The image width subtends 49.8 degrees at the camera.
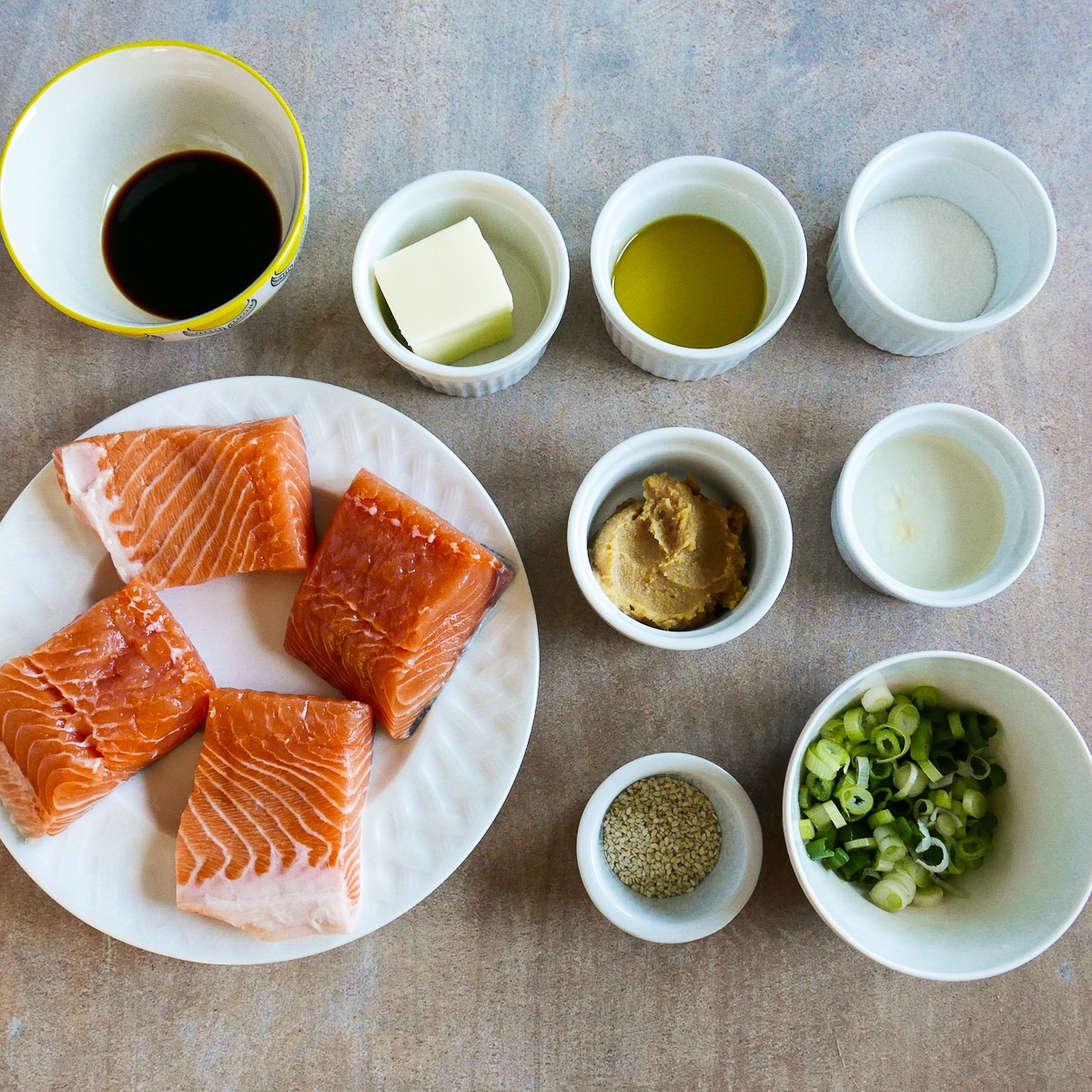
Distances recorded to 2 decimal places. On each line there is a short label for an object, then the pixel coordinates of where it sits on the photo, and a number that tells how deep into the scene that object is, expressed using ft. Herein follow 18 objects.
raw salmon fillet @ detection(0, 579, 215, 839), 1.64
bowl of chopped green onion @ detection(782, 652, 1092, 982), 1.62
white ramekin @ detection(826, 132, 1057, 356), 1.71
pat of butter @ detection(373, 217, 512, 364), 1.68
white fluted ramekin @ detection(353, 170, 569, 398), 1.67
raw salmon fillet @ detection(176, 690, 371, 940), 1.63
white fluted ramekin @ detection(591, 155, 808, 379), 1.67
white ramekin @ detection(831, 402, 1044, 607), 1.70
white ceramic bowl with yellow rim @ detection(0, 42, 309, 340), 1.64
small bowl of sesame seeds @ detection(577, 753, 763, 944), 1.68
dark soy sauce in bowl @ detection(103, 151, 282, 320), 1.73
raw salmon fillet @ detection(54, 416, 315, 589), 1.67
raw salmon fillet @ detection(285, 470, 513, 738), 1.64
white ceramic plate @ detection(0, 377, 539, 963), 1.66
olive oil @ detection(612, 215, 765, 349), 1.78
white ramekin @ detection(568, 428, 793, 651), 1.61
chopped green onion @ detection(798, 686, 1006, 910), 1.69
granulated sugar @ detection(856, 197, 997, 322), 1.80
